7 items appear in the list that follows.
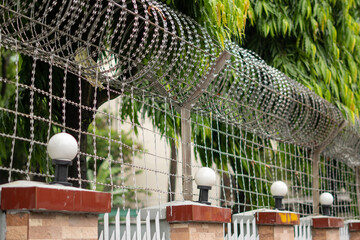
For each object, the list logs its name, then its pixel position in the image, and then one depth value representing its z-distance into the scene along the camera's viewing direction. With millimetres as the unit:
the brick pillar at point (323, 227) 11648
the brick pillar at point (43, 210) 4611
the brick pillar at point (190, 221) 6911
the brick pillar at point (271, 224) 9262
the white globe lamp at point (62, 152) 5117
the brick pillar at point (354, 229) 13843
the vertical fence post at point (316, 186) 12708
